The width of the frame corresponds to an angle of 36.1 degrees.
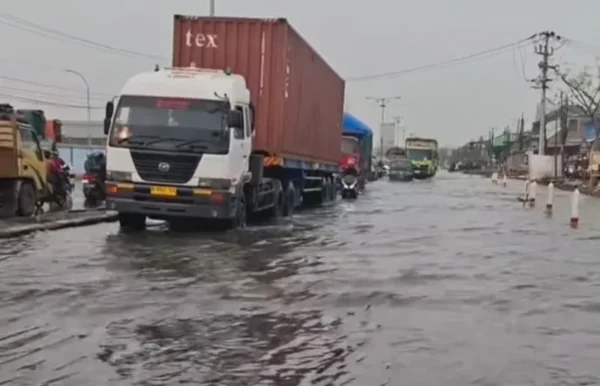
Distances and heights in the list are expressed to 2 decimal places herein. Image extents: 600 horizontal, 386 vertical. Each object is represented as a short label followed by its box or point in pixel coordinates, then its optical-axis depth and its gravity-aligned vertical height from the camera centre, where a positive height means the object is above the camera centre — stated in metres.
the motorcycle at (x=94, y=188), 28.14 -1.03
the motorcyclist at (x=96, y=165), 27.61 -0.34
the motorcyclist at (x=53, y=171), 24.66 -0.49
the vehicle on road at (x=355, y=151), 39.19 +0.51
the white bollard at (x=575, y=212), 23.23 -1.12
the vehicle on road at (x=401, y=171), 70.19 -0.62
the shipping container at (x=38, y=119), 28.34 +1.04
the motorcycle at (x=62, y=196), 25.45 -1.18
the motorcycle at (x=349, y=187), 38.66 -1.10
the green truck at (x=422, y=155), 79.81 +0.81
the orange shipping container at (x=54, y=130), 32.19 +0.82
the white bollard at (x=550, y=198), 28.92 -0.99
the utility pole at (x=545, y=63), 67.12 +7.62
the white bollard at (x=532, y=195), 32.88 -1.02
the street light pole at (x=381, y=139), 122.00 +3.06
